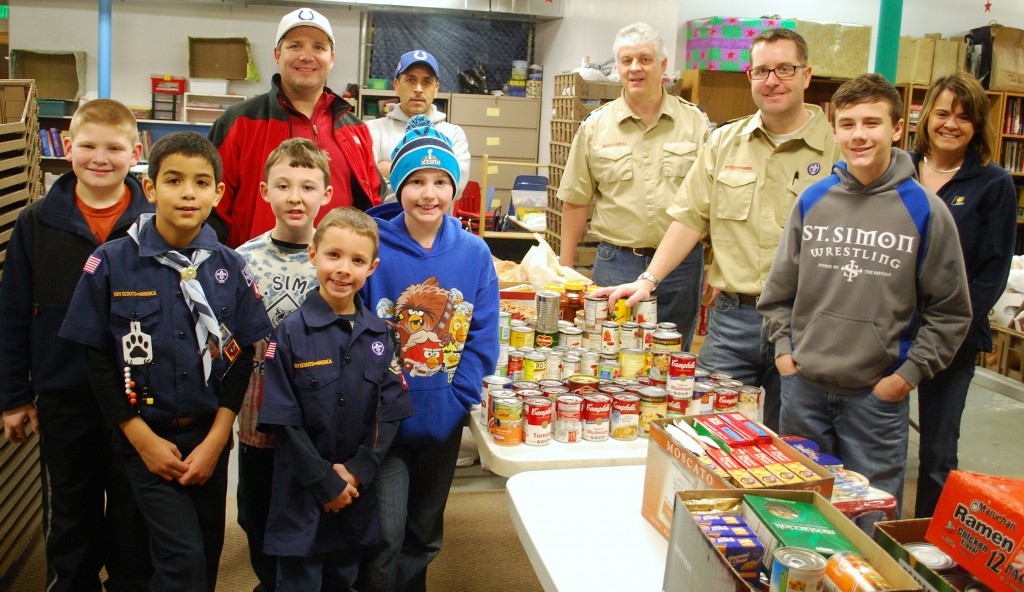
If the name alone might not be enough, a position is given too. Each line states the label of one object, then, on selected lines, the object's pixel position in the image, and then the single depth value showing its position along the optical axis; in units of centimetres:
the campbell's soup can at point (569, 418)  185
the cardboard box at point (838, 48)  628
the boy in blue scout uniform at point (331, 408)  185
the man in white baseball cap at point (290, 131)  254
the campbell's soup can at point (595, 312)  230
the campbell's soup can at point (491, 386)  195
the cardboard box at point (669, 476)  129
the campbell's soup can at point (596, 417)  186
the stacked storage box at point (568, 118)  632
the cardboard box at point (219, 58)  966
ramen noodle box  95
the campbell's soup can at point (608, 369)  206
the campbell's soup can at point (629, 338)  220
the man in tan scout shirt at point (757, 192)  260
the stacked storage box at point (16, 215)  261
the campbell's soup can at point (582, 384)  196
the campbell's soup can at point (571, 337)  224
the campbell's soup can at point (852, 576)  95
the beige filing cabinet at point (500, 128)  1008
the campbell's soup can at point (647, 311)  234
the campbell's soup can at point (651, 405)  190
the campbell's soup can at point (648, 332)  220
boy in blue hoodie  205
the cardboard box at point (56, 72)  926
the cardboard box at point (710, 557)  100
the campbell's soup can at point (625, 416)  189
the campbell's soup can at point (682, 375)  193
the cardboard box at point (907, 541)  97
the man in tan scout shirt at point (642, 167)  328
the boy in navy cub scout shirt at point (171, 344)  185
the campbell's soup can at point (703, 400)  197
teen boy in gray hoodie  201
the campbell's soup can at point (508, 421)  182
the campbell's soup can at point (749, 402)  200
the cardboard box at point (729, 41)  619
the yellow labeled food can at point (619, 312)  235
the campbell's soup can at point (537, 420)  181
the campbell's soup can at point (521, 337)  224
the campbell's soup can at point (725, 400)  196
